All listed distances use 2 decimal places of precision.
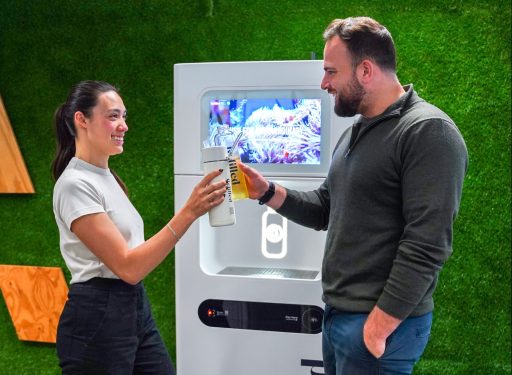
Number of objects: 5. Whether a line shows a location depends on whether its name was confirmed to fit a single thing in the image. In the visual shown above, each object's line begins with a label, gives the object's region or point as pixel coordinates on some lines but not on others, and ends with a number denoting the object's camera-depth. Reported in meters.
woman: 1.76
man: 1.41
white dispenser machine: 2.22
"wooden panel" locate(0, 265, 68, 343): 3.30
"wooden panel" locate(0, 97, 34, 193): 3.31
